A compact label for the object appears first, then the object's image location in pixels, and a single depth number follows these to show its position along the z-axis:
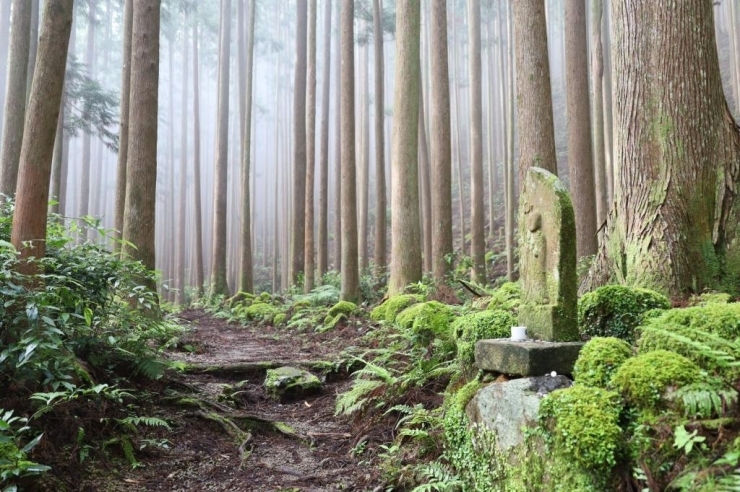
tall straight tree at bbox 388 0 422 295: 10.55
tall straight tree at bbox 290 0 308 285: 17.09
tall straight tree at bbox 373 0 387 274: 16.48
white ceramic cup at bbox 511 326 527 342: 3.88
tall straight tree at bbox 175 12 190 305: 26.86
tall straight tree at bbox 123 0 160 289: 8.55
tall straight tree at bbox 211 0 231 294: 18.47
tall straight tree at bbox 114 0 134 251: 11.77
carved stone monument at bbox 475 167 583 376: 3.46
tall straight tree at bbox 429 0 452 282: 10.94
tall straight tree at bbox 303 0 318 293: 15.44
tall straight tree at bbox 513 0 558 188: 7.63
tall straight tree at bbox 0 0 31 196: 9.80
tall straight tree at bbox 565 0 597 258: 10.03
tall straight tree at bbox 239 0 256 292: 17.84
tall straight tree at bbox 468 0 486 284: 13.38
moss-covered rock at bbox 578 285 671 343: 3.90
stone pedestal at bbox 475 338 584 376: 3.38
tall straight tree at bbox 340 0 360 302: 12.27
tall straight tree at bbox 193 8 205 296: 21.31
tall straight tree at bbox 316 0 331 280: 17.03
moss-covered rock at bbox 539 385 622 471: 2.44
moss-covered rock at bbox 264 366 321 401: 6.18
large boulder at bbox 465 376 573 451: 3.09
